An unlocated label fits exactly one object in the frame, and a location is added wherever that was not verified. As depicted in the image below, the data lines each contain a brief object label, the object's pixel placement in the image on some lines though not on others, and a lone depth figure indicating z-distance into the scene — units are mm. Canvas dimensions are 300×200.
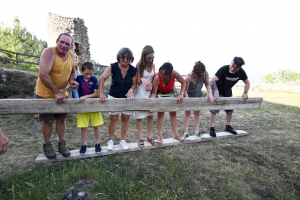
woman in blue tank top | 3186
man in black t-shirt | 4142
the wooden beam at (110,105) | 2740
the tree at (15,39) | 35681
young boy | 3213
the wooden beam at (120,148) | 3214
